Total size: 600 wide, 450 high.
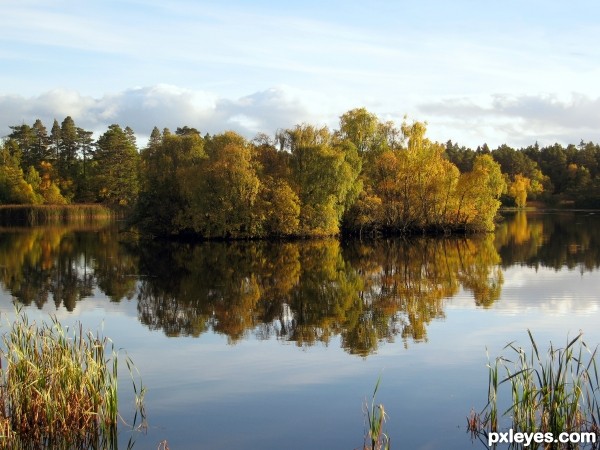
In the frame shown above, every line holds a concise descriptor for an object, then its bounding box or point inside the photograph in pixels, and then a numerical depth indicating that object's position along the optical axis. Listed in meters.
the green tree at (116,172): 92.56
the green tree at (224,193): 52.75
